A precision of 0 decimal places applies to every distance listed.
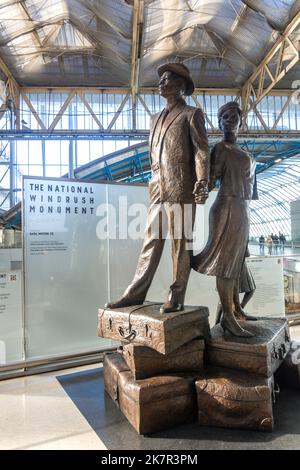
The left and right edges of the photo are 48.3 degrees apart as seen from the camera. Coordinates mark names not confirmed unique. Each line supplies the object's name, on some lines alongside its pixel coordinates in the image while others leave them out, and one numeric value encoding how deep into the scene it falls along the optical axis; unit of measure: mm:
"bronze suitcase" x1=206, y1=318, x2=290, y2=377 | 1986
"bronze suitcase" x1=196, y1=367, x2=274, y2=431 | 1835
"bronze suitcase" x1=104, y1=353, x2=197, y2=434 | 1871
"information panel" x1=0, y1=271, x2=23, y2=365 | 3100
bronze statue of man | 2096
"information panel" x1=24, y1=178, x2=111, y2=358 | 3139
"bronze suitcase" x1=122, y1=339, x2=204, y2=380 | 2031
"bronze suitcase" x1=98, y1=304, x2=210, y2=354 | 1897
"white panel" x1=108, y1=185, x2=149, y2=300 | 3582
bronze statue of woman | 2142
